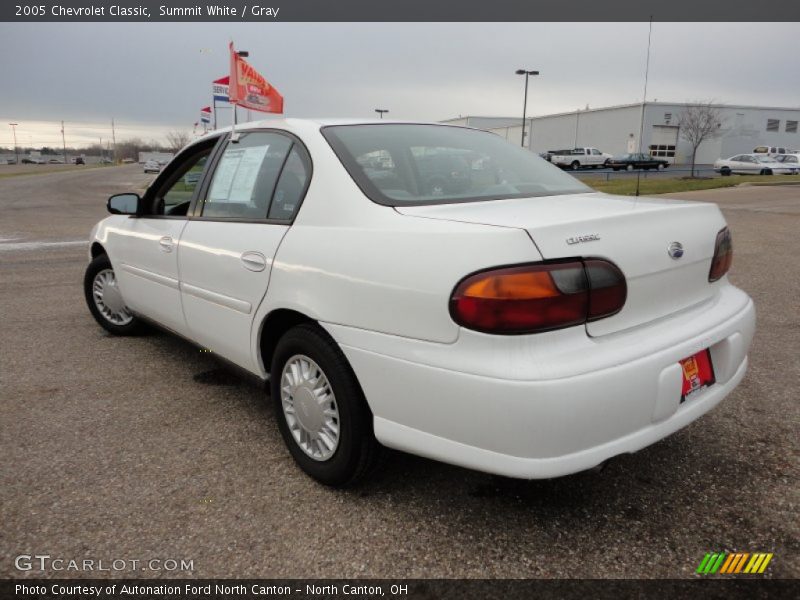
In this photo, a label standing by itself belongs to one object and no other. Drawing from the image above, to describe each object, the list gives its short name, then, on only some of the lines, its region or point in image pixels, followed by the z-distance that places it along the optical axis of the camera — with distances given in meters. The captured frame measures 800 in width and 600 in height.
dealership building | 56.56
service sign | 15.64
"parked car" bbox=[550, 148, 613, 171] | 43.75
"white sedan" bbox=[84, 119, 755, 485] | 1.89
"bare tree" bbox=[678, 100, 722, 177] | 49.75
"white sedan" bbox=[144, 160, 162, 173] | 57.66
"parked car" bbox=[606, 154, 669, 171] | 41.44
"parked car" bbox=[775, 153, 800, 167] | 37.66
